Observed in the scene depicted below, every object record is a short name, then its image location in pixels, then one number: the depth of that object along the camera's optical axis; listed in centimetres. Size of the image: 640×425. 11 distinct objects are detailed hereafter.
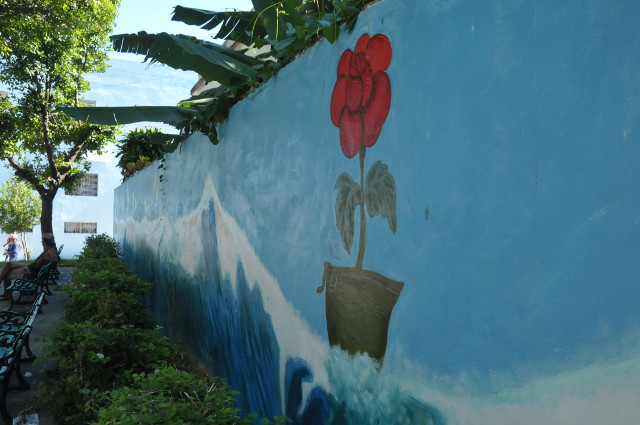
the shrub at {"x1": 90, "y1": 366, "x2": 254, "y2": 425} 243
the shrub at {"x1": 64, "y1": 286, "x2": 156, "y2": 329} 583
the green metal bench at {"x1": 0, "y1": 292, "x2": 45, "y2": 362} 572
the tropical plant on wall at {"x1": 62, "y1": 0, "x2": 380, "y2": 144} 371
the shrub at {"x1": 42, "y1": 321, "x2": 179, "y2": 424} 437
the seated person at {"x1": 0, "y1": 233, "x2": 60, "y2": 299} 1227
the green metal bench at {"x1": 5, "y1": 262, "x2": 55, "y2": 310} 1094
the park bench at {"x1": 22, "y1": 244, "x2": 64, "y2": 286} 1234
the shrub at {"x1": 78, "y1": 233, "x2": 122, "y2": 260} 1197
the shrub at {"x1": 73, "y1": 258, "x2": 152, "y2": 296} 733
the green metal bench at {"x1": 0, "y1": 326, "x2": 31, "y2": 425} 500
